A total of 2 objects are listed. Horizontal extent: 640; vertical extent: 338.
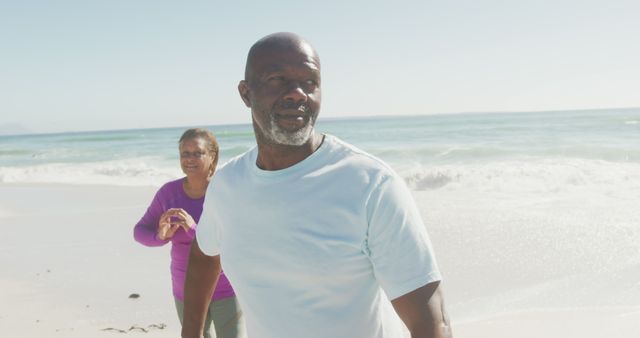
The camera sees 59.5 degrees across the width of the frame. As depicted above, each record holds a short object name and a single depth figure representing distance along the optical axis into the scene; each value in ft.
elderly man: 3.95
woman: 10.18
